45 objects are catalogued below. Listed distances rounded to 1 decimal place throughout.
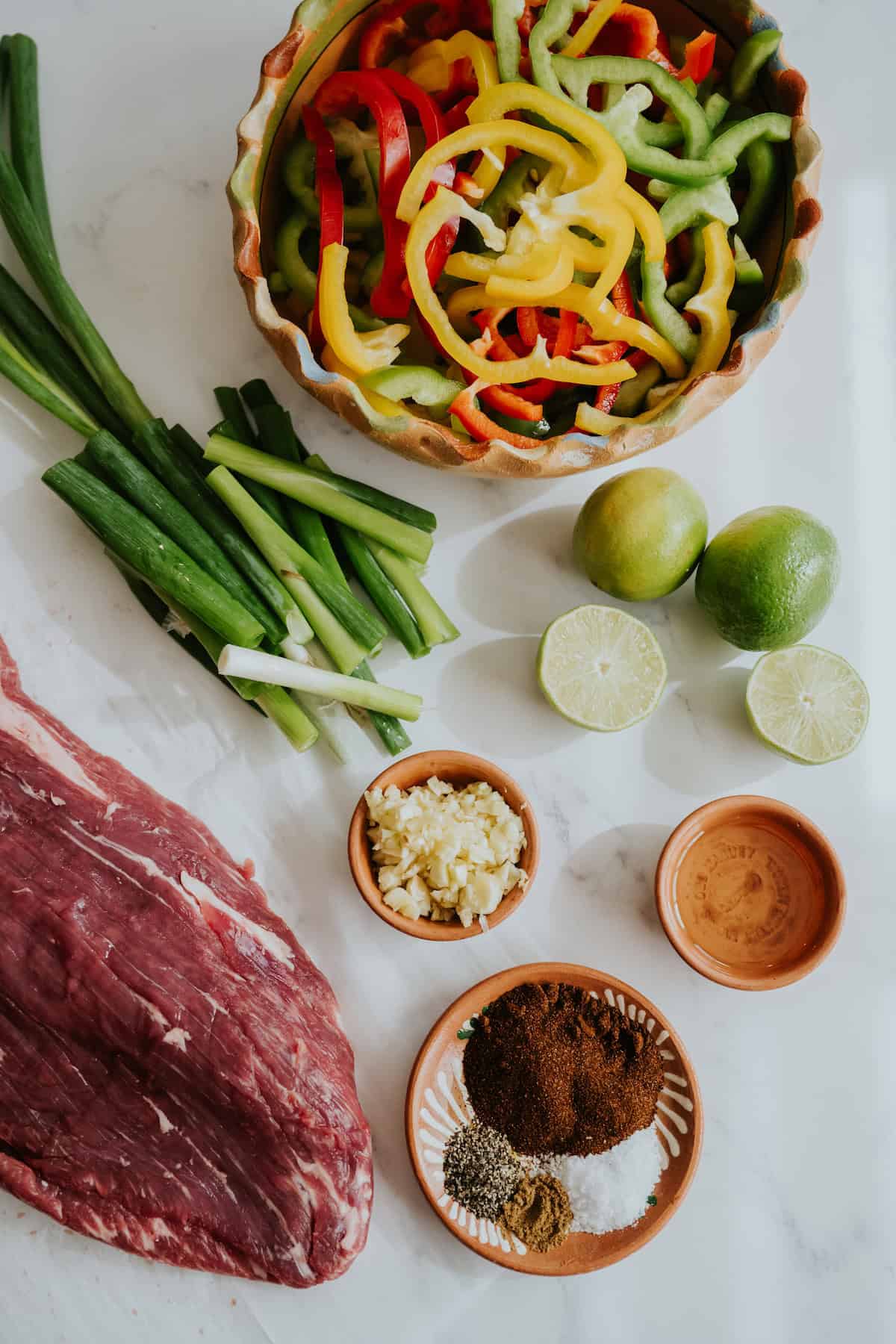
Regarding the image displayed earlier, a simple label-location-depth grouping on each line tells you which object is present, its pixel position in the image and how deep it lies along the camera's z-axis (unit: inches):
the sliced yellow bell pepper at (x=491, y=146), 26.6
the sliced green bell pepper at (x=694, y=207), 27.3
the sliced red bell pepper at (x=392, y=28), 27.8
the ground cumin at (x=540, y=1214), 28.4
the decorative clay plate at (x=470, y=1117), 28.3
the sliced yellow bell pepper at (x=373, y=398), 27.1
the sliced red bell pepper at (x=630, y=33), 27.4
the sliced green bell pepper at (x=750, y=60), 27.4
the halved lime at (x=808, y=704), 29.1
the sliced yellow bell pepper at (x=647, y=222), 26.7
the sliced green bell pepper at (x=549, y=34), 26.8
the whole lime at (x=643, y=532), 28.2
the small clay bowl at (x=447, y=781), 28.4
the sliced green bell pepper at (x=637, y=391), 27.9
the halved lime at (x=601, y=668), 28.9
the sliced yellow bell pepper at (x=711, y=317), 27.2
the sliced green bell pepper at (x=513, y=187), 27.4
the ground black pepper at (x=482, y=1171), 28.5
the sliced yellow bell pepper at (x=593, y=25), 27.2
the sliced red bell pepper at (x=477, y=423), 27.0
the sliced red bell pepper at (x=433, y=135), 27.0
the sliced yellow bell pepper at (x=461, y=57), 27.0
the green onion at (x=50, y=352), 29.0
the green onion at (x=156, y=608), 29.4
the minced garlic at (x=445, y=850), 28.1
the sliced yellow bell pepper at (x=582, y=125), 26.5
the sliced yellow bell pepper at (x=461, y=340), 26.6
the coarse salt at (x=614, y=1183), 28.2
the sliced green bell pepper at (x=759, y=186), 27.7
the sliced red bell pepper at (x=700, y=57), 27.6
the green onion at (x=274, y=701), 29.0
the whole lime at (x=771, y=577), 27.9
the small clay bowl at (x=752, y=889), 29.0
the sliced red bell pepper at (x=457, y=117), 27.5
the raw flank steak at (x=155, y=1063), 27.9
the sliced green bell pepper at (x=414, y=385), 27.0
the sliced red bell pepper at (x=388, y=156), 27.0
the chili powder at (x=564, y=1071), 28.4
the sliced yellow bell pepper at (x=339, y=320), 27.0
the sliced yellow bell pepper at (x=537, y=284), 26.7
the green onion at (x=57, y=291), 28.8
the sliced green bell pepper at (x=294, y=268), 27.9
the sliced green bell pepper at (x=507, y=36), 26.9
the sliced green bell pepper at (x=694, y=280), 27.7
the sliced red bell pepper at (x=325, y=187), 27.5
